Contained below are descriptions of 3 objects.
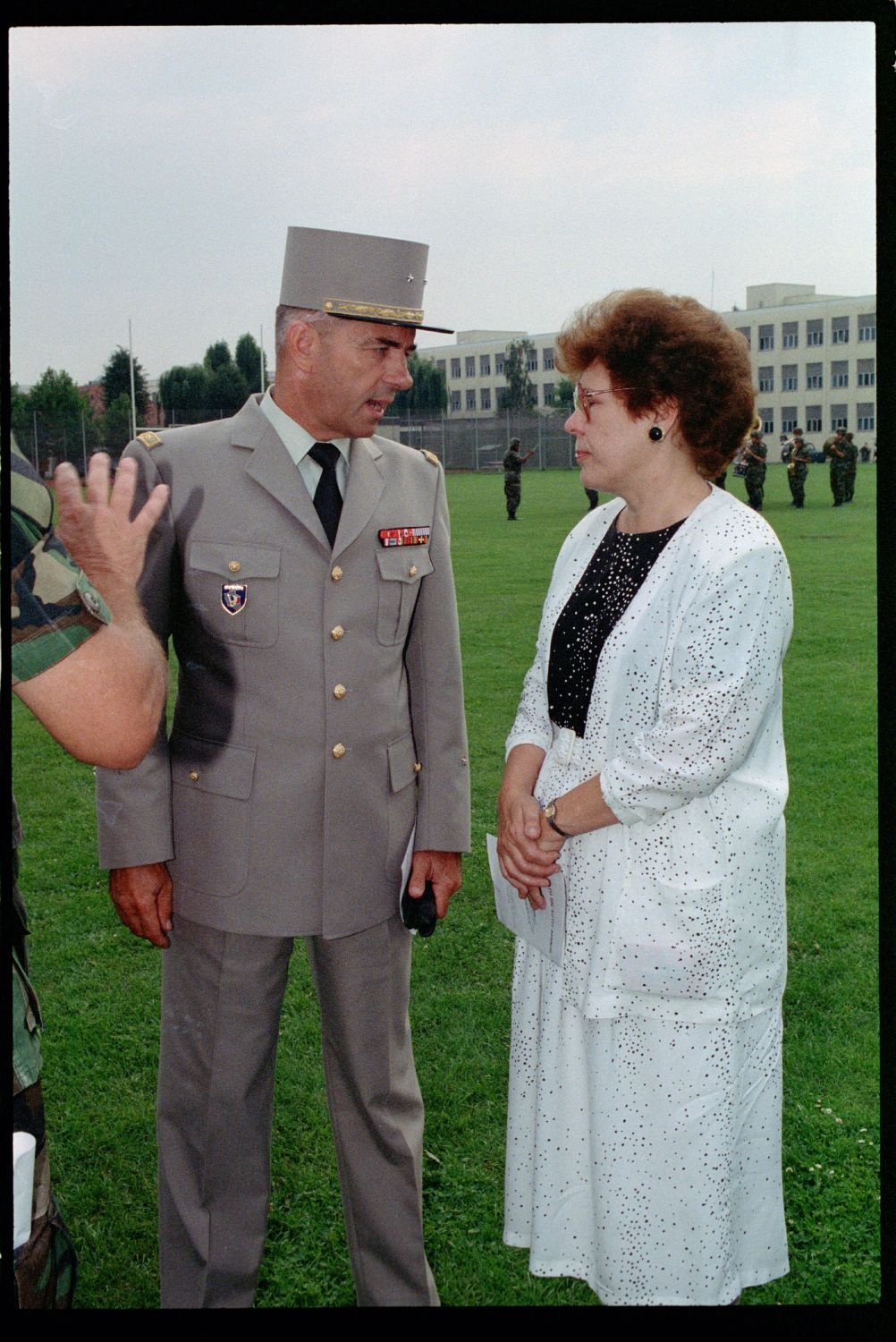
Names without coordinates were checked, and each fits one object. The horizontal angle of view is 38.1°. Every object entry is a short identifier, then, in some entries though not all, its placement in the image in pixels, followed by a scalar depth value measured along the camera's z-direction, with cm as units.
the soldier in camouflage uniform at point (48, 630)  175
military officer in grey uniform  248
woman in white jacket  230
